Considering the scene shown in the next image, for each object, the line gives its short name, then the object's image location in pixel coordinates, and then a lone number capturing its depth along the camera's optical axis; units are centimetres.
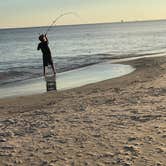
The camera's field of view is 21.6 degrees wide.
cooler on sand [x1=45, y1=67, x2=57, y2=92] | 1424
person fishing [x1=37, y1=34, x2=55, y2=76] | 1619
